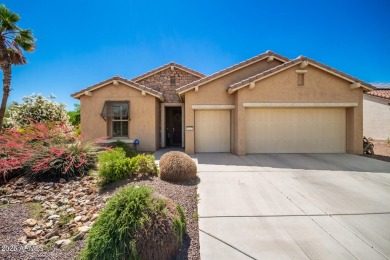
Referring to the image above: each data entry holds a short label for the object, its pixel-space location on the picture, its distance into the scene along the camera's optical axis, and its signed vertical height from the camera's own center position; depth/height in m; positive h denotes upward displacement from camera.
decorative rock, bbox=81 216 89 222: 3.74 -1.86
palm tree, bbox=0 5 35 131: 9.50 +4.60
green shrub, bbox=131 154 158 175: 5.73 -1.16
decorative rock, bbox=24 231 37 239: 3.23 -1.90
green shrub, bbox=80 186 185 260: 2.31 -1.37
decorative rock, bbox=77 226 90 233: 3.26 -1.82
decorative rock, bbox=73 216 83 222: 3.75 -1.87
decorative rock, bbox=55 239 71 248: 2.96 -1.87
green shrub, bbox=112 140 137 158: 8.46 -0.91
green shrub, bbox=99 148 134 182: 5.33 -1.16
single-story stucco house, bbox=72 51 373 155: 9.38 +1.02
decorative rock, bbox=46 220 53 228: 3.62 -1.91
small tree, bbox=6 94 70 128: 14.16 +1.42
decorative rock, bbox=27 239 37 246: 3.02 -1.91
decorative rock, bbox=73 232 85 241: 3.09 -1.83
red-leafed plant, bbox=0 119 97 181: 6.00 -0.85
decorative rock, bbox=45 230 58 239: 3.24 -1.90
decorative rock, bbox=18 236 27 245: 3.08 -1.91
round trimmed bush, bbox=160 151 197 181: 5.45 -1.20
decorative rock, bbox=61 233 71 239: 3.20 -1.90
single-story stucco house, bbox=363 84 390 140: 14.58 +1.07
